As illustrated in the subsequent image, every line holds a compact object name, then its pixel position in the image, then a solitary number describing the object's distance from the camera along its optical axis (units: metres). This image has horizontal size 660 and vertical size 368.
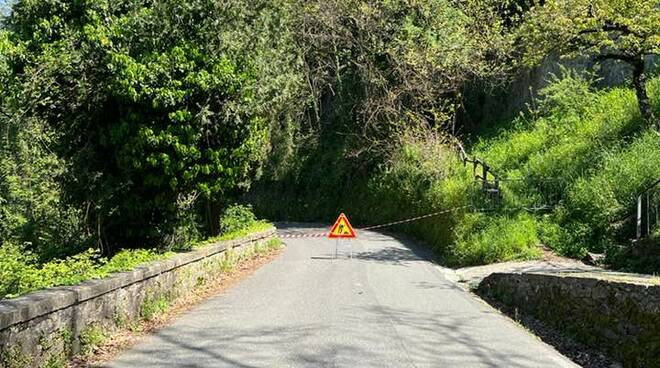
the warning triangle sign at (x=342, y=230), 18.59
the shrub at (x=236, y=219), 19.73
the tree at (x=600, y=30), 15.81
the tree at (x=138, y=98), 12.16
